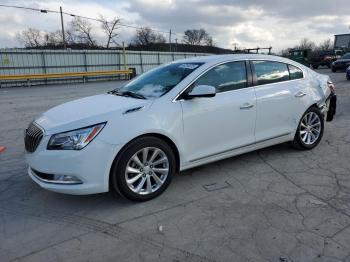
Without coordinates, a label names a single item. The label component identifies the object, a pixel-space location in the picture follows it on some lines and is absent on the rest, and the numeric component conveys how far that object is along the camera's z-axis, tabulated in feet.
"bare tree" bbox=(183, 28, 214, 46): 275.06
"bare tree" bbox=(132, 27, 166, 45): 219.61
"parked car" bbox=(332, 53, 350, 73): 76.79
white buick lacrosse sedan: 11.28
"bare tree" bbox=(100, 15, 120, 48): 164.00
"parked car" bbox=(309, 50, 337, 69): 102.42
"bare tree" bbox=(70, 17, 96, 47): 211.82
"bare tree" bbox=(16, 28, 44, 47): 230.91
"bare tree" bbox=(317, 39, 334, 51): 285.47
